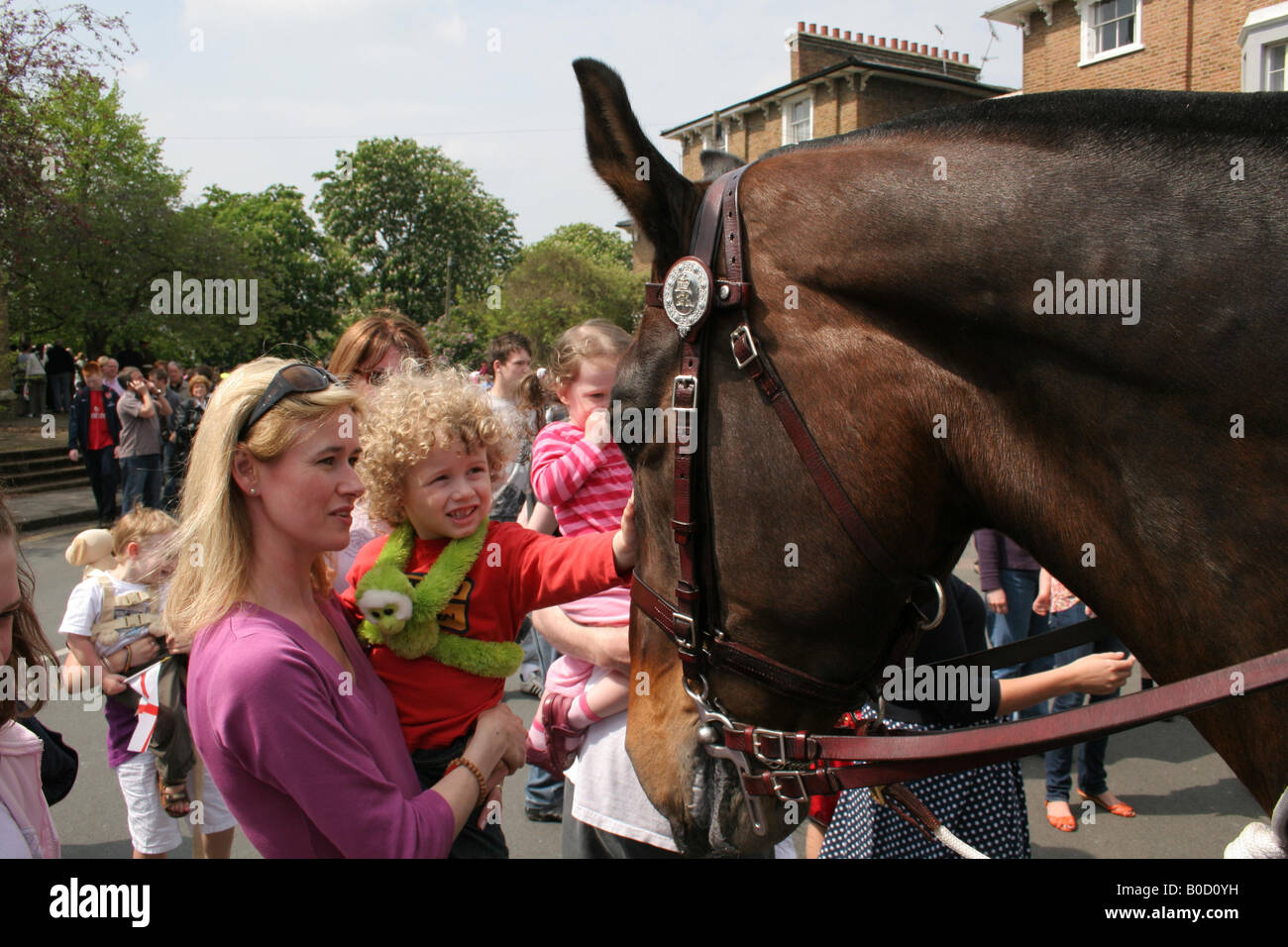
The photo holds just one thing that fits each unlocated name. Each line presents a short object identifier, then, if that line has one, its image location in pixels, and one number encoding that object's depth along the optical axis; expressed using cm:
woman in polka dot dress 267
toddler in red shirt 221
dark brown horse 123
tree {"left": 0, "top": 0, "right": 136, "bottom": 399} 1481
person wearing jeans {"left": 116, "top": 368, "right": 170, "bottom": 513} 1245
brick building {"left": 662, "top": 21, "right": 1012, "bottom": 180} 2758
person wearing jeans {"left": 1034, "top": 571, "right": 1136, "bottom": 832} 456
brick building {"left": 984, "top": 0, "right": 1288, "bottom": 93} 1519
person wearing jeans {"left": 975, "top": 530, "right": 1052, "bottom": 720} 526
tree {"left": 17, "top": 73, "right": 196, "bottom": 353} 2567
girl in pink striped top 271
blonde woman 171
